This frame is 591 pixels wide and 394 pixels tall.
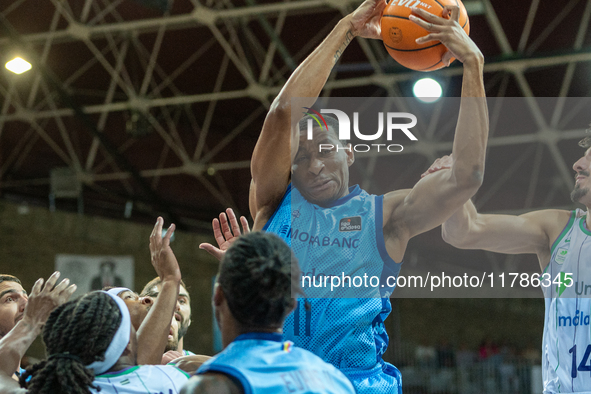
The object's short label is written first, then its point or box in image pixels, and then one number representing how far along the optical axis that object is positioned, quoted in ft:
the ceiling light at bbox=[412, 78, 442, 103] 33.81
